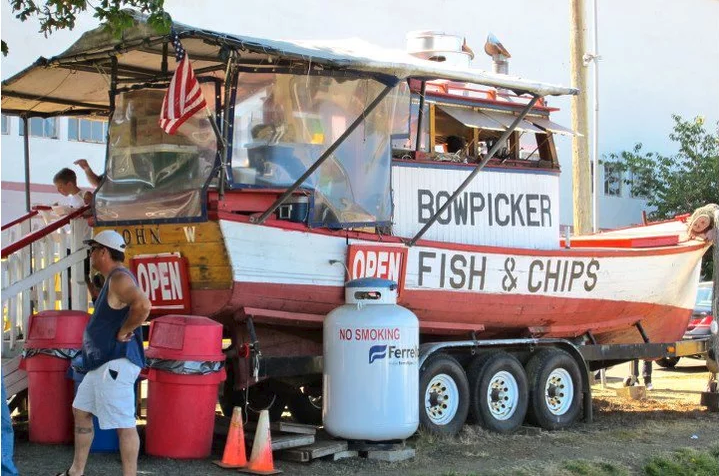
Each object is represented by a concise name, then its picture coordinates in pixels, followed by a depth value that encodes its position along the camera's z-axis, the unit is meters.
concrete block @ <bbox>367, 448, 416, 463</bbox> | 9.76
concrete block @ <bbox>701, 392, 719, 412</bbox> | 14.06
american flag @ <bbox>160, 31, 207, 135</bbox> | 9.51
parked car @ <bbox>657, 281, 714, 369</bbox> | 19.59
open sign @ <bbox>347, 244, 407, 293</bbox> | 10.69
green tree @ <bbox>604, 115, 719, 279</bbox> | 30.34
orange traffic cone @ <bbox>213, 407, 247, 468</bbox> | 9.12
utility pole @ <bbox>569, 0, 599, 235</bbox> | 18.92
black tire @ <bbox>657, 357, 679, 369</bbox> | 19.34
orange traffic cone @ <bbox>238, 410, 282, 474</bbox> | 9.01
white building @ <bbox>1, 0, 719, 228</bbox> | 21.70
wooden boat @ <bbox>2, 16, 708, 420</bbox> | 9.97
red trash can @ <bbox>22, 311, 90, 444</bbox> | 9.76
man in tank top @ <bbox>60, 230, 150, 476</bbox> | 7.98
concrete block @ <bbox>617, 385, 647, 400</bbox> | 15.20
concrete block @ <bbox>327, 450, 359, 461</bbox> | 9.70
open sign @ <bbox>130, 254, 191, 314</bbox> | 10.15
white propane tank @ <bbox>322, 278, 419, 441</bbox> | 9.76
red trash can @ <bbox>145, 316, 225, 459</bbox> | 9.23
